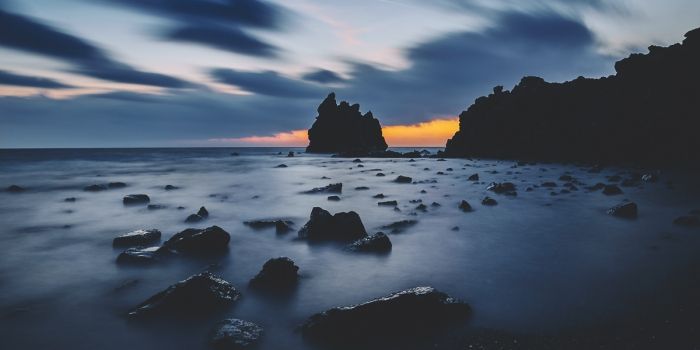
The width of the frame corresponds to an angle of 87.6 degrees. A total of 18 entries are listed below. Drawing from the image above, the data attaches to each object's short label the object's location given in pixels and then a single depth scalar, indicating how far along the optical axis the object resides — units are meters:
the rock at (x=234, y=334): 4.48
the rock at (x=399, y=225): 11.44
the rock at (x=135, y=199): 17.19
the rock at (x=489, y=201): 16.06
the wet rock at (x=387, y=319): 4.76
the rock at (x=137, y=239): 9.46
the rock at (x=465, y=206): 14.97
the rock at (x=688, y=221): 10.76
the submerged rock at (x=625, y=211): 12.63
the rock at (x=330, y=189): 21.67
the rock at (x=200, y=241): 8.66
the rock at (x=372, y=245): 8.84
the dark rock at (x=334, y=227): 9.98
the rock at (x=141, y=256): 7.91
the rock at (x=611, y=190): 18.25
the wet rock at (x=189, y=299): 5.41
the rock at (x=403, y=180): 26.89
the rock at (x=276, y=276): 6.63
